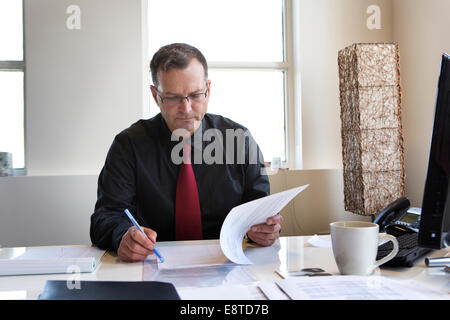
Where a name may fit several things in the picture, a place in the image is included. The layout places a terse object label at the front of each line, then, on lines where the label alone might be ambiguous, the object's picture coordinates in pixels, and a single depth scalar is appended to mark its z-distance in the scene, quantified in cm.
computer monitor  76
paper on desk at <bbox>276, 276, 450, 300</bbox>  68
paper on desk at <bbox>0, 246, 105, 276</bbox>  90
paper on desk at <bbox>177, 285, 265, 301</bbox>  72
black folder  65
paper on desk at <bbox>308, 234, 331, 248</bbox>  118
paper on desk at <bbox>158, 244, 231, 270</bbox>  97
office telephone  144
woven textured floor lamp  255
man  136
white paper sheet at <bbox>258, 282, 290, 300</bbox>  70
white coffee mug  81
